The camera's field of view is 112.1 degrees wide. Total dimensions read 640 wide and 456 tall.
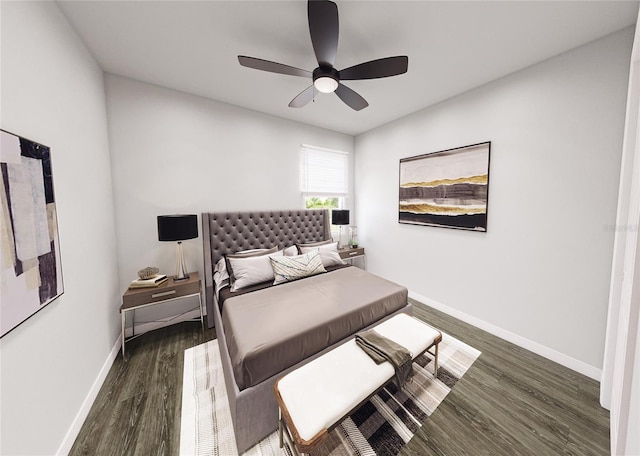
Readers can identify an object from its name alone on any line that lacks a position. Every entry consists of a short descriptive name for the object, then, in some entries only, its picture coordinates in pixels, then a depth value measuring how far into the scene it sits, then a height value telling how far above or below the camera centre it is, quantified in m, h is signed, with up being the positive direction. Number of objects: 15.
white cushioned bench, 1.10 -1.07
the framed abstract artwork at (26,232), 1.00 -0.12
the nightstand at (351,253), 3.76 -0.77
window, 3.75 +0.60
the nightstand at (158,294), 2.14 -0.88
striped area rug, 1.38 -1.50
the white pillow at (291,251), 3.10 -0.60
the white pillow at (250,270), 2.40 -0.70
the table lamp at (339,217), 3.81 -0.13
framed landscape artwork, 2.56 +0.29
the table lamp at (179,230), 2.29 -0.22
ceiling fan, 1.32 +1.13
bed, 1.40 -0.89
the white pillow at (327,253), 3.04 -0.62
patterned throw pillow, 2.54 -0.70
